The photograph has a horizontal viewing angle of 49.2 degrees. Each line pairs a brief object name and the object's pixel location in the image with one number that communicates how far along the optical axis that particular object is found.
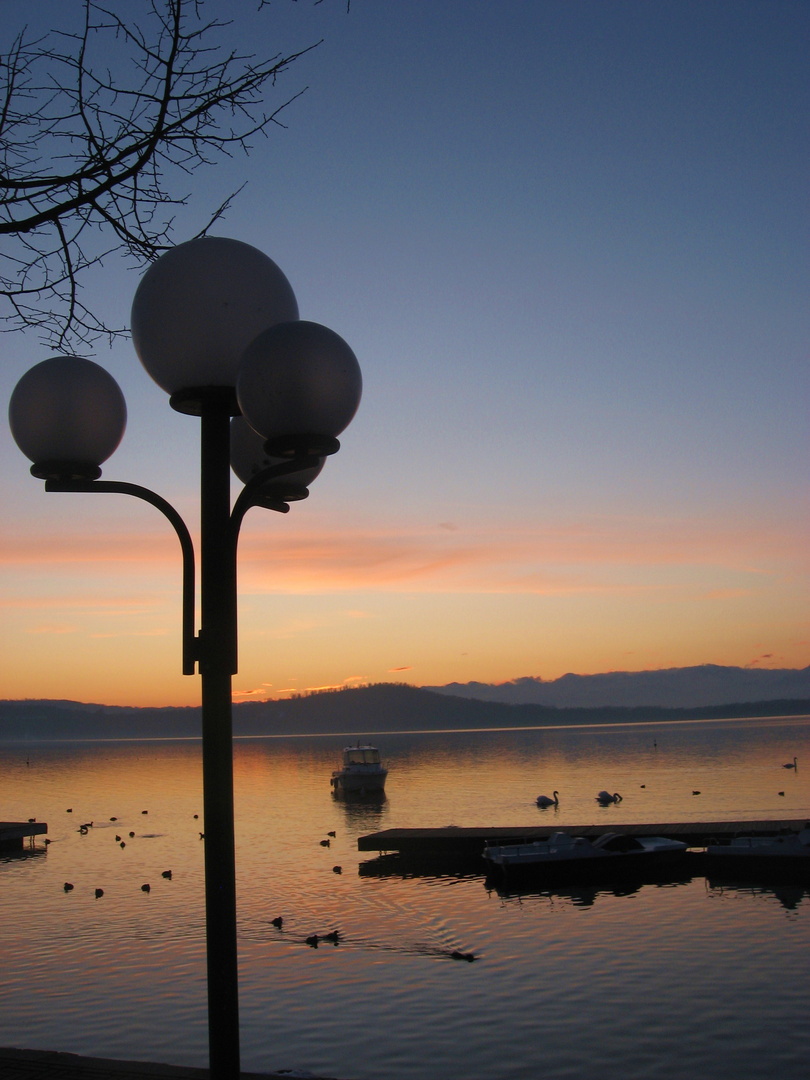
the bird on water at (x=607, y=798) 64.44
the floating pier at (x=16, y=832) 47.15
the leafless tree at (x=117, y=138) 5.07
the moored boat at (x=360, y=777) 72.31
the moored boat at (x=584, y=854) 30.78
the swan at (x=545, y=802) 62.84
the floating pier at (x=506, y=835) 35.06
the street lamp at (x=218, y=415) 3.68
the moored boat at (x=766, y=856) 30.41
